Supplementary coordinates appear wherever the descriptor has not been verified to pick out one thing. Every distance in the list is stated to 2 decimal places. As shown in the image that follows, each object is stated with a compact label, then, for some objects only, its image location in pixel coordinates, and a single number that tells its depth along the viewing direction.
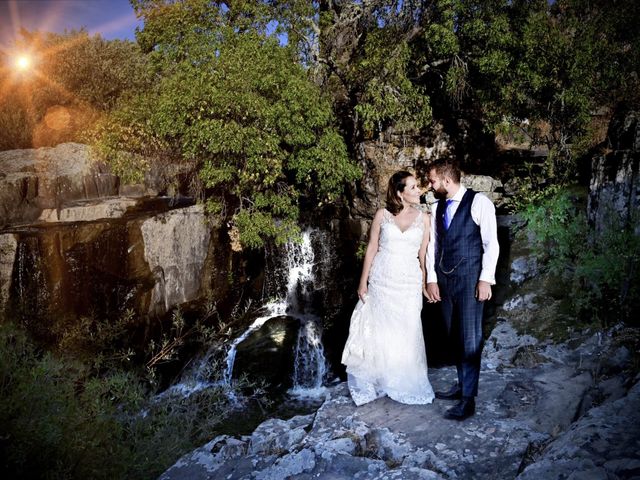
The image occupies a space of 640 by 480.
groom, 3.61
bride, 4.05
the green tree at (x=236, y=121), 8.70
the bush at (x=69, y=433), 2.75
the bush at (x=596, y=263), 5.02
